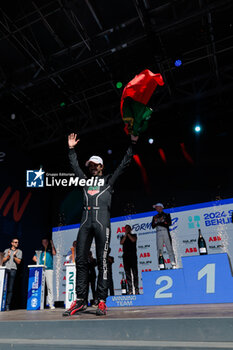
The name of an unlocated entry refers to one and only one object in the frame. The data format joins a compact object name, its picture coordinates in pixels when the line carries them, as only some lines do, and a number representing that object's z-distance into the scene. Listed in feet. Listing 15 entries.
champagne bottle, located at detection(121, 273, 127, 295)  19.98
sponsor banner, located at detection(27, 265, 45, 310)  18.66
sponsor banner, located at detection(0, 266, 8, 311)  18.90
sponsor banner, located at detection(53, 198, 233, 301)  23.06
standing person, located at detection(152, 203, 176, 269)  21.45
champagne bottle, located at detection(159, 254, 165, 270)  17.54
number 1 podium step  13.26
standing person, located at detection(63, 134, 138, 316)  7.95
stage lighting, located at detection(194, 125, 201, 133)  25.98
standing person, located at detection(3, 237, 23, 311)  21.20
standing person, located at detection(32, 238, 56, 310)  22.03
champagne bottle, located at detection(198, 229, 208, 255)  15.12
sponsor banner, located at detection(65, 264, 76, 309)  17.30
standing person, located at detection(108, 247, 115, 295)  22.91
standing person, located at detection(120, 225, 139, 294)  22.34
